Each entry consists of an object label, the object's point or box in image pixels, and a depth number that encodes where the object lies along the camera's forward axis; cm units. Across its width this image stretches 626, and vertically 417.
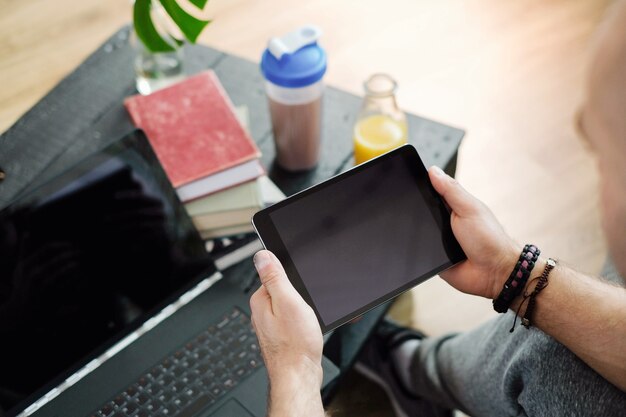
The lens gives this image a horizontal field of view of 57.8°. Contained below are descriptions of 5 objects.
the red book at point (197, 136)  89
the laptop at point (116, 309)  75
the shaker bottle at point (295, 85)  87
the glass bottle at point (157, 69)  111
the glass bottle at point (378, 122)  95
